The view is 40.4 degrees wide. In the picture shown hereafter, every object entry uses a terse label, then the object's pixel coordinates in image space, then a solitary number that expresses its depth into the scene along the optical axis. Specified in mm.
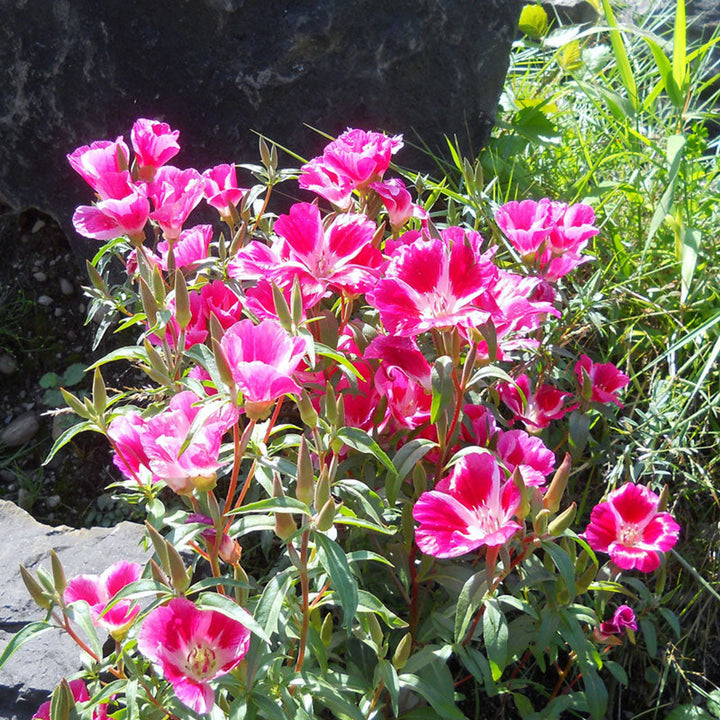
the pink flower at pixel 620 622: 531
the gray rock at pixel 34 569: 549
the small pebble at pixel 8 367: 896
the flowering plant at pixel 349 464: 438
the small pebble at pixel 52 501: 805
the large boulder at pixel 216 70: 834
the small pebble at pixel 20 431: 854
